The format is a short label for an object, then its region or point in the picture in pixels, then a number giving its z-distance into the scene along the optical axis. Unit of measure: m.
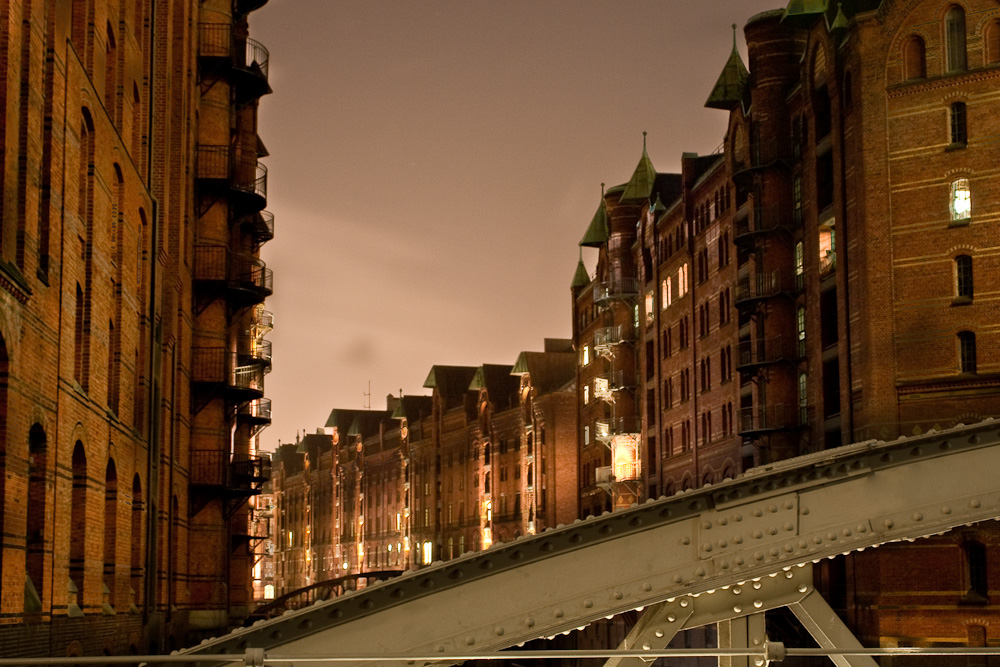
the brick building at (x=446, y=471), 78.81
